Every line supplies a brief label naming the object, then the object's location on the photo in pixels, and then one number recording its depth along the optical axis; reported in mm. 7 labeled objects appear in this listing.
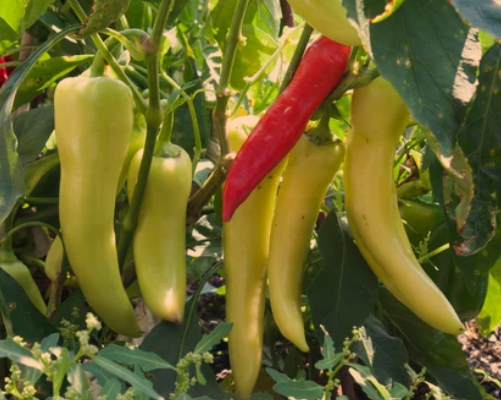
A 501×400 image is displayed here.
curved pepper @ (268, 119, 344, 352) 850
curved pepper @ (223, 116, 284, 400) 882
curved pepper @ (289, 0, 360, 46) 605
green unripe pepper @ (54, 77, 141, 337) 774
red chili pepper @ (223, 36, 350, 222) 785
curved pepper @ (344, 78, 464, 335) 788
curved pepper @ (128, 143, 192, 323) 849
